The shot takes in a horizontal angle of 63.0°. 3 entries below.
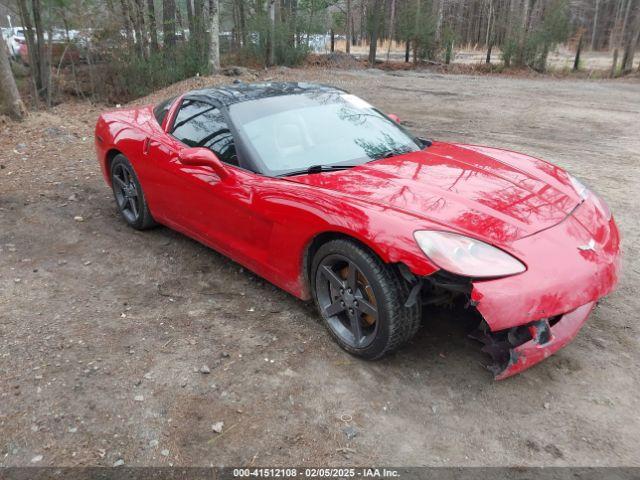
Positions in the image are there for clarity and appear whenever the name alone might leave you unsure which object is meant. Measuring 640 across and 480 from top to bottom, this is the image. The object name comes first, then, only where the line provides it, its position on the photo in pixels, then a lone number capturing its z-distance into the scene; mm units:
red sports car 2496
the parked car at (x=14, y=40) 14172
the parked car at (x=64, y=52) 11906
